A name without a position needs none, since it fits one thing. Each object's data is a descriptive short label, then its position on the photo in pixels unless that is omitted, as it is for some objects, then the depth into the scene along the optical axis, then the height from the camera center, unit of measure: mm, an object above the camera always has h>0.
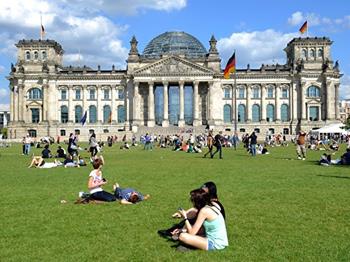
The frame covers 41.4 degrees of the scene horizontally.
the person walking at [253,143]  37250 -1285
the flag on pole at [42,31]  98875 +20972
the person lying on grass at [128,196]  14578 -2181
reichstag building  98812 +6815
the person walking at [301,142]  32125 -1071
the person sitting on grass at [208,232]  9117 -2074
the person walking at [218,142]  34462 -1097
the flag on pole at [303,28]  88562 +18928
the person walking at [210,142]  35794 -1156
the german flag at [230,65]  54969 +7427
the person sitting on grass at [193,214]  9691 -1935
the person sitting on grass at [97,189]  14711 -1970
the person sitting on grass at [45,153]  34938 -1913
